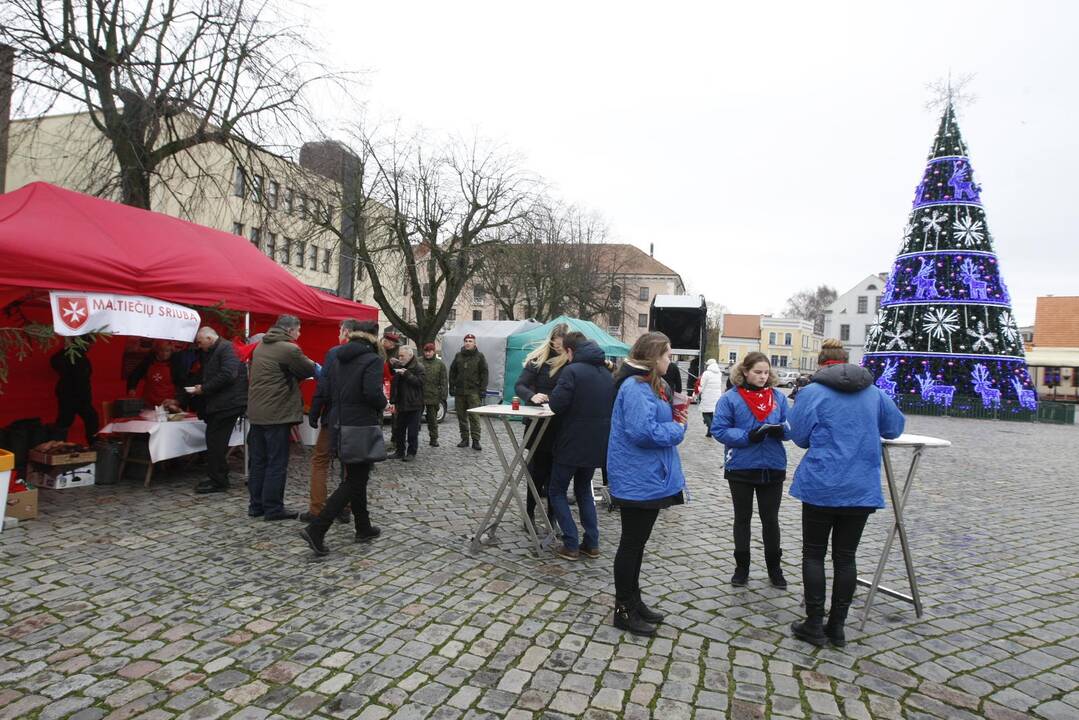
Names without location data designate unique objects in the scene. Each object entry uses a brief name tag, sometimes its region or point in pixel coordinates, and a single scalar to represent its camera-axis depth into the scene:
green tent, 16.66
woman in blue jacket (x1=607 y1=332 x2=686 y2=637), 3.63
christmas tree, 23.20
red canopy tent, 5.91
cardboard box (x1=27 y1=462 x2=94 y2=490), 6.77
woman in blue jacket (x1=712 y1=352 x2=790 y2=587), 4.42
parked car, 43.95
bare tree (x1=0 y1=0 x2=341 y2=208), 9.95
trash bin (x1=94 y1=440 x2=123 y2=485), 7.09
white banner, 5.87
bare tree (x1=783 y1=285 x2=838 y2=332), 92.94
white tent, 16.91
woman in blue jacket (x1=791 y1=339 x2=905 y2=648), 3.56
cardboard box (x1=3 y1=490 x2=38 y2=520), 5.49
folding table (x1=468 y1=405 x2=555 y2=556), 4.96
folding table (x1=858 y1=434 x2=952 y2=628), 3.84
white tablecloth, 6.94
